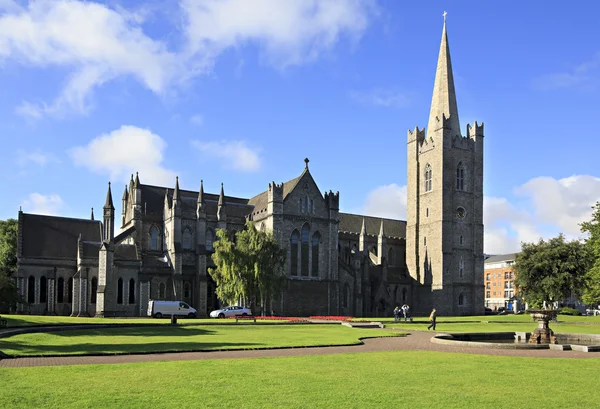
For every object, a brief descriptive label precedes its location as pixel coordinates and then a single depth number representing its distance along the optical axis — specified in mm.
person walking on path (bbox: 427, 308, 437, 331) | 43856
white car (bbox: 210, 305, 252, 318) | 61344
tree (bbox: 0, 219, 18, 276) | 75000
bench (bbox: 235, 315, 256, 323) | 59456
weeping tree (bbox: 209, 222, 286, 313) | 63219
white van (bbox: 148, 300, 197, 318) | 61406
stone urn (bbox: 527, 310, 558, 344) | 31447
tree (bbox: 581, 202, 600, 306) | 54312
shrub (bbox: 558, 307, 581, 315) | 90175
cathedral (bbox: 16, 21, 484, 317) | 69312
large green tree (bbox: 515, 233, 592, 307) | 74375
